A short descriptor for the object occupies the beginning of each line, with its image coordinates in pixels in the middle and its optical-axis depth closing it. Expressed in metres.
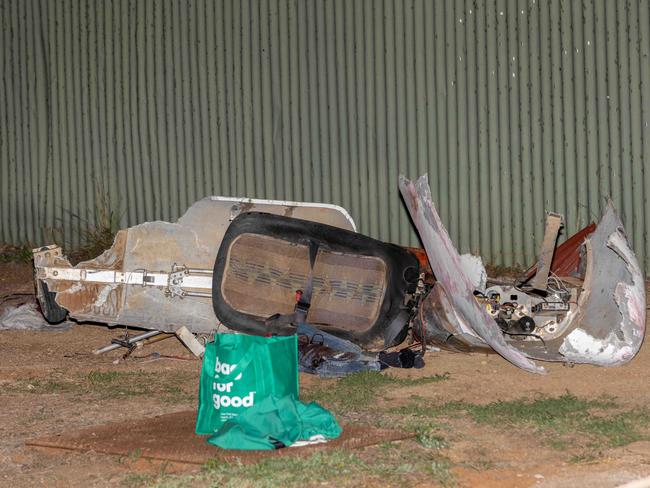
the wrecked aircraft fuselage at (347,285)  7.69
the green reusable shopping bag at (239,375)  6.12
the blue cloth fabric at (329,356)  7.65
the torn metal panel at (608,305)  7.52
